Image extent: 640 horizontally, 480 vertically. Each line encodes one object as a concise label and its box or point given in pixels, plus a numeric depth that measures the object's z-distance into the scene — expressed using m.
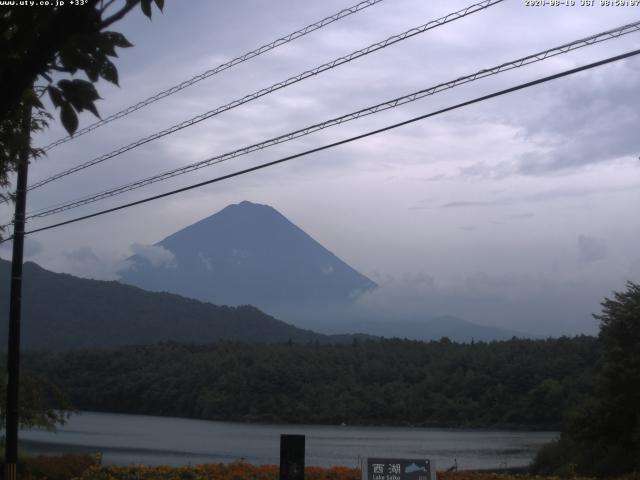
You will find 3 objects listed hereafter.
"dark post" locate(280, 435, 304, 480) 11.96
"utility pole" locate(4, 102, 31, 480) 16.16
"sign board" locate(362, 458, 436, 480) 10.90
